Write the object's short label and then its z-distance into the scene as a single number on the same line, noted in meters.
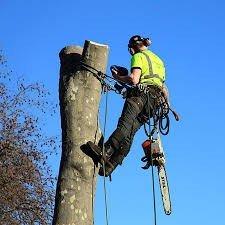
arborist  10.41
